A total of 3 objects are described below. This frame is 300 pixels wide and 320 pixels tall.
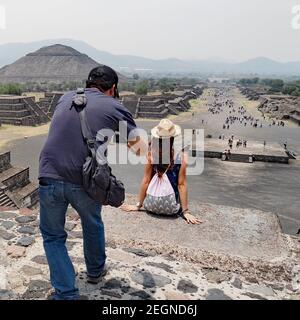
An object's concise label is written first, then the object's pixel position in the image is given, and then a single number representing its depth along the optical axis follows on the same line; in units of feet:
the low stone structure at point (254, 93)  306.23
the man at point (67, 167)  8.29
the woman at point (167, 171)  14.28
